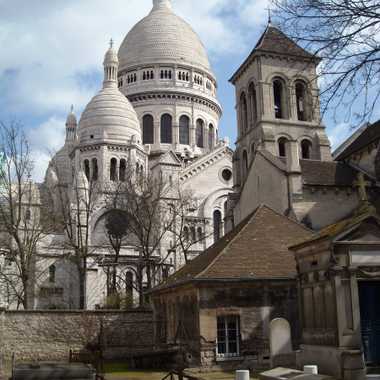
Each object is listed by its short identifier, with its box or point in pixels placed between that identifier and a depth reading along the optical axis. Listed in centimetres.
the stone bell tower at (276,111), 3769
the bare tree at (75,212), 3634
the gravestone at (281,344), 1775
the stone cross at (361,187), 1713
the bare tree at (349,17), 1023
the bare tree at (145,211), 3684
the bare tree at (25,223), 3133
